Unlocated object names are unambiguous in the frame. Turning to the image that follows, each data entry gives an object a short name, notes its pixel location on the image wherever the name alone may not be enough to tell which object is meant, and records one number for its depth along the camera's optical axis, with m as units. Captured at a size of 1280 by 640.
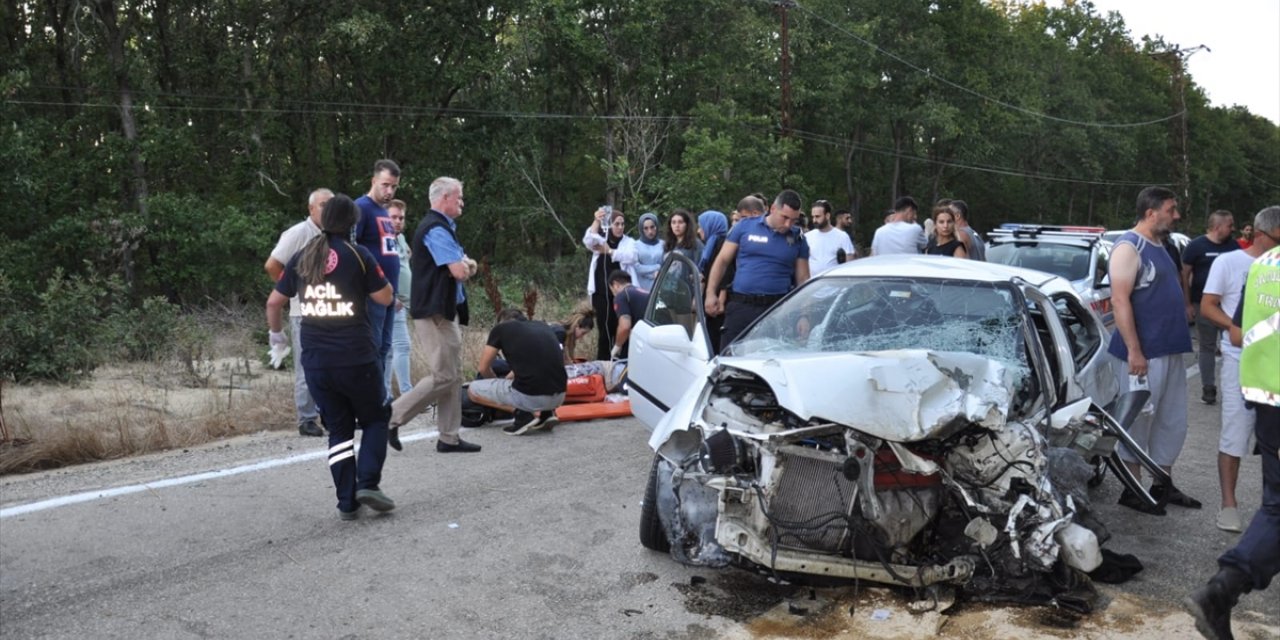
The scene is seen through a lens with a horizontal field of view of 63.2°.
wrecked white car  4.24
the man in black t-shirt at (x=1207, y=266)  10.52
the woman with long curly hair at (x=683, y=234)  10.19
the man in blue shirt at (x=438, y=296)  6.90
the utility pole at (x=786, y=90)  30.64
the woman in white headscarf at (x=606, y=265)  10.87
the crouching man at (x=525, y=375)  7.89
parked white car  11.73
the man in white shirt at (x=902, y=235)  10.81
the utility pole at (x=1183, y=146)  53.47
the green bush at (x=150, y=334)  13.21
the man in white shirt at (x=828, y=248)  10.64
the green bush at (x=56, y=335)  11.40
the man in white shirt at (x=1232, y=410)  5.59
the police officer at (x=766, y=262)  7.75
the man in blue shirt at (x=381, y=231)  7.68
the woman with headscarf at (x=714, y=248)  8.27
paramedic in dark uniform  5.62
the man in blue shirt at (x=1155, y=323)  6.09
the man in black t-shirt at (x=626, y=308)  9.73
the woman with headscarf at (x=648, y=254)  10.95
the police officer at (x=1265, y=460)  3.99
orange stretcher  8.63
